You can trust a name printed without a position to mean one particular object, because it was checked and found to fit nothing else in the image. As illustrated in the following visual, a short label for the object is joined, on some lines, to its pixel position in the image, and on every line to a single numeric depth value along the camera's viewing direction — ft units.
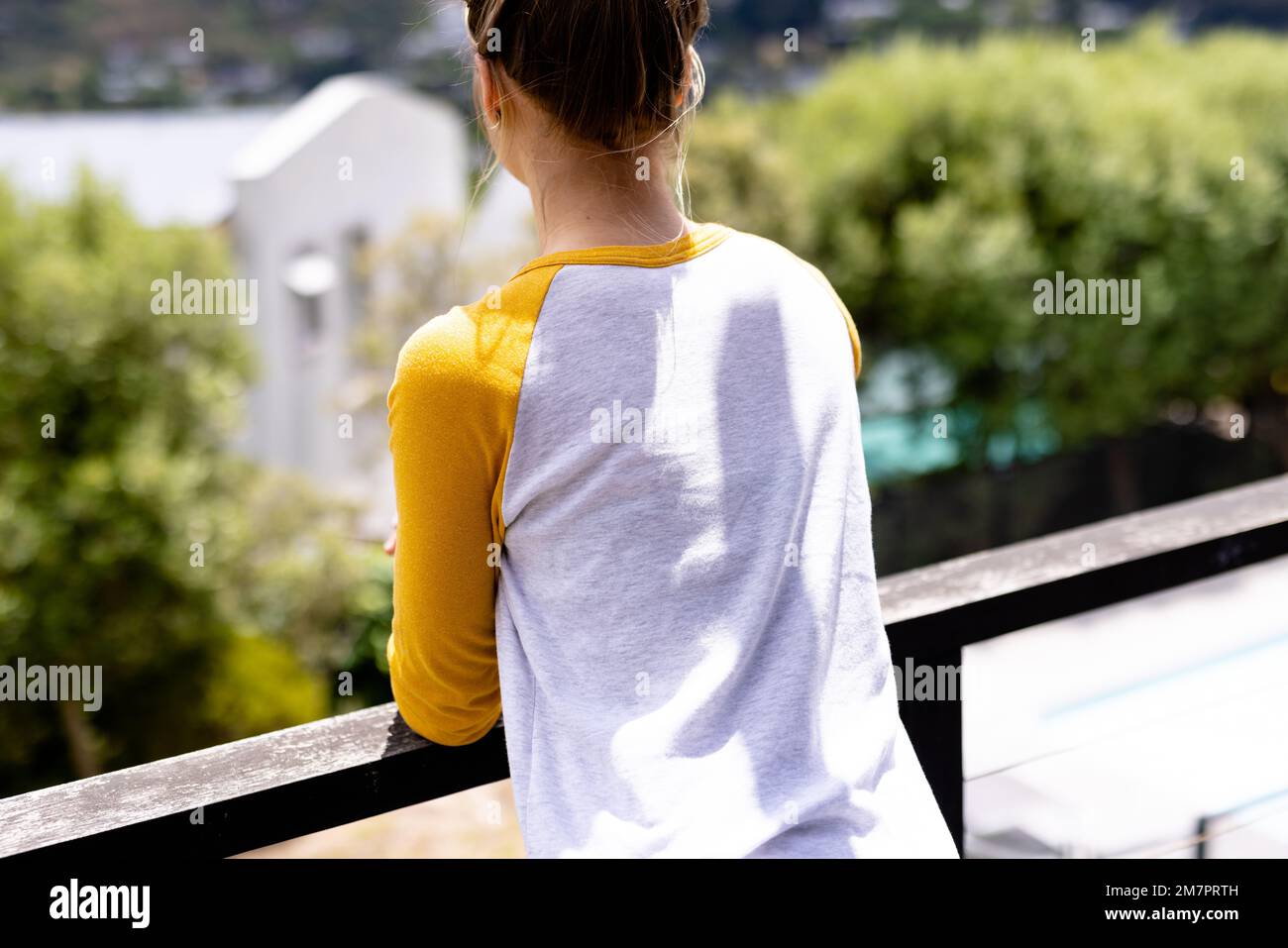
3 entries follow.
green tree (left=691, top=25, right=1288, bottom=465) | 27.40
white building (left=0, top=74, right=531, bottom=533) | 34.37
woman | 2.88
